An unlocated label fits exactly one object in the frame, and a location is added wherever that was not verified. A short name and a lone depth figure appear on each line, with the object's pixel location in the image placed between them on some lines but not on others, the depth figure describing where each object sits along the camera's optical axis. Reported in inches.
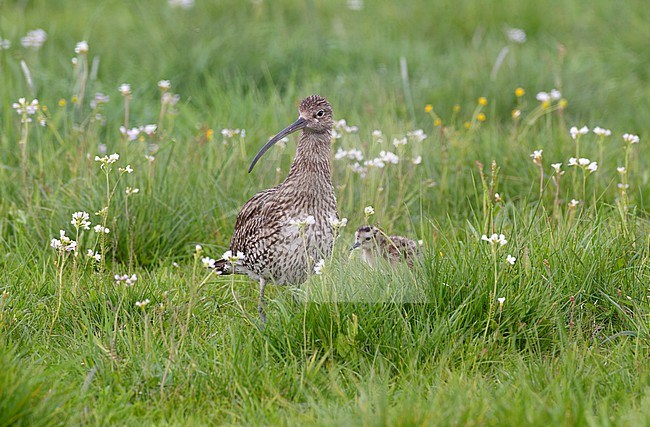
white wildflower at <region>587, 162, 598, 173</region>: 410.0
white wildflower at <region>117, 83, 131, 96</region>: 519.1
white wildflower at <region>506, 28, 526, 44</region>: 778.2
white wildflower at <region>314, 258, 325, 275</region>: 356.4
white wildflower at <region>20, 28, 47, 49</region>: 669.3
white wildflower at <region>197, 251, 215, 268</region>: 327.7
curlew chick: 435.6
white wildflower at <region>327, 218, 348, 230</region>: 352.2
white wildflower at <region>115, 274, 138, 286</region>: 361.7
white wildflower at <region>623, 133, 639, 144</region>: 447.2
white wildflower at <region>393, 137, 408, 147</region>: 485.7
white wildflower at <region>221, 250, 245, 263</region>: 337.7
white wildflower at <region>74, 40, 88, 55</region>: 536.0
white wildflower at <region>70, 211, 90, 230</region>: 378.6
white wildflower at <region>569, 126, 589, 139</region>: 448.7
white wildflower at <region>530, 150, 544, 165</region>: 424.2
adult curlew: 416.8
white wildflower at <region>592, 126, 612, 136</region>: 463.5
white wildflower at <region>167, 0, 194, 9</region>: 770.2
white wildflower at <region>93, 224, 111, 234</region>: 386.9
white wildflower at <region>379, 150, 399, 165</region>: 486.6
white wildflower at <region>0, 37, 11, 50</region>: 655.1
